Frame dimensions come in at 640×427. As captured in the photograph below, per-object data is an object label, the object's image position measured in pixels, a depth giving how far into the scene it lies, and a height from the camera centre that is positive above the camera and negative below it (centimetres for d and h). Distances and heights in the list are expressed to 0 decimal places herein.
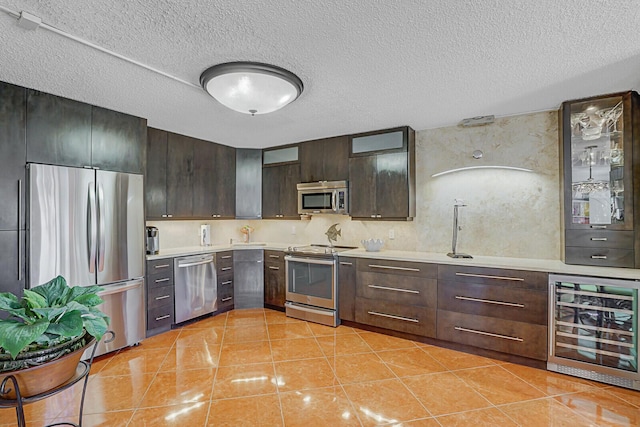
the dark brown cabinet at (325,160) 425 +78
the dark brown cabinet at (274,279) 445 -94
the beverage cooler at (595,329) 245 -96
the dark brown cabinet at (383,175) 380 +50
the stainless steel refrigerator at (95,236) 263 -19
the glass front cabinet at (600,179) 274 +32
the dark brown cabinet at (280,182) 471 +51
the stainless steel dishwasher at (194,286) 379 -92
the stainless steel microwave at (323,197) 420 +24
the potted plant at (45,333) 102 -40
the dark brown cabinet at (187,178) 384 +51
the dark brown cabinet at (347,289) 381 -93
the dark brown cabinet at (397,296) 332 -93
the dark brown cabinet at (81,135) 267 +77
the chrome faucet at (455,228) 352 -17
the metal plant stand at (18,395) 107 -65
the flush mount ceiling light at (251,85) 220 +97
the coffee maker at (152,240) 375 -31
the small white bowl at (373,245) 397 -40
